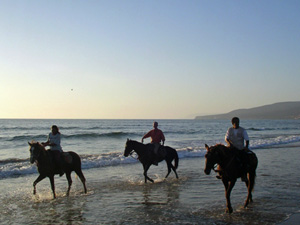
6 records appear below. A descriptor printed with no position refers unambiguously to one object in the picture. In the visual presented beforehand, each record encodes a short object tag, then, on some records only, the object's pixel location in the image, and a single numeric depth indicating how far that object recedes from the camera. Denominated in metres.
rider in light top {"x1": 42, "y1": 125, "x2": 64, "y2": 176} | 10.16
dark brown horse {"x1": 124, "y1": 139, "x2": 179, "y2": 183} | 12.39
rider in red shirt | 12.83
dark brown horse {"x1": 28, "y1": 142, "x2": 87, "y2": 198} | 9.55
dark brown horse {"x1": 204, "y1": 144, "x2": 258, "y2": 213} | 7.33
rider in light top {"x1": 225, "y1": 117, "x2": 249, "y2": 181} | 8.12
